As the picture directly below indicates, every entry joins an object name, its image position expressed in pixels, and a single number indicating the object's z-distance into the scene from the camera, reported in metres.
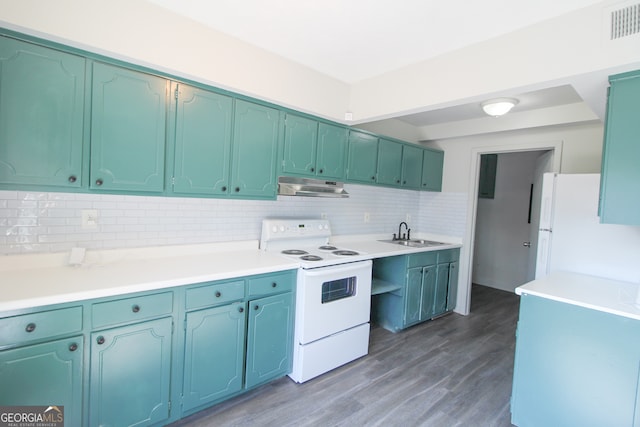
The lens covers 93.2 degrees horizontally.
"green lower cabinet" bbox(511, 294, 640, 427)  1.58
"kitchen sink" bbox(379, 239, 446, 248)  3.71
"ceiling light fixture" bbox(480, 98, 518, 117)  2.76
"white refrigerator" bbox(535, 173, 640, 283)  2.20
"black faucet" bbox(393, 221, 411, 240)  4.07
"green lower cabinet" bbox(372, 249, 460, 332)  3.34
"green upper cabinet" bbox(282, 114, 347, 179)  2.58
